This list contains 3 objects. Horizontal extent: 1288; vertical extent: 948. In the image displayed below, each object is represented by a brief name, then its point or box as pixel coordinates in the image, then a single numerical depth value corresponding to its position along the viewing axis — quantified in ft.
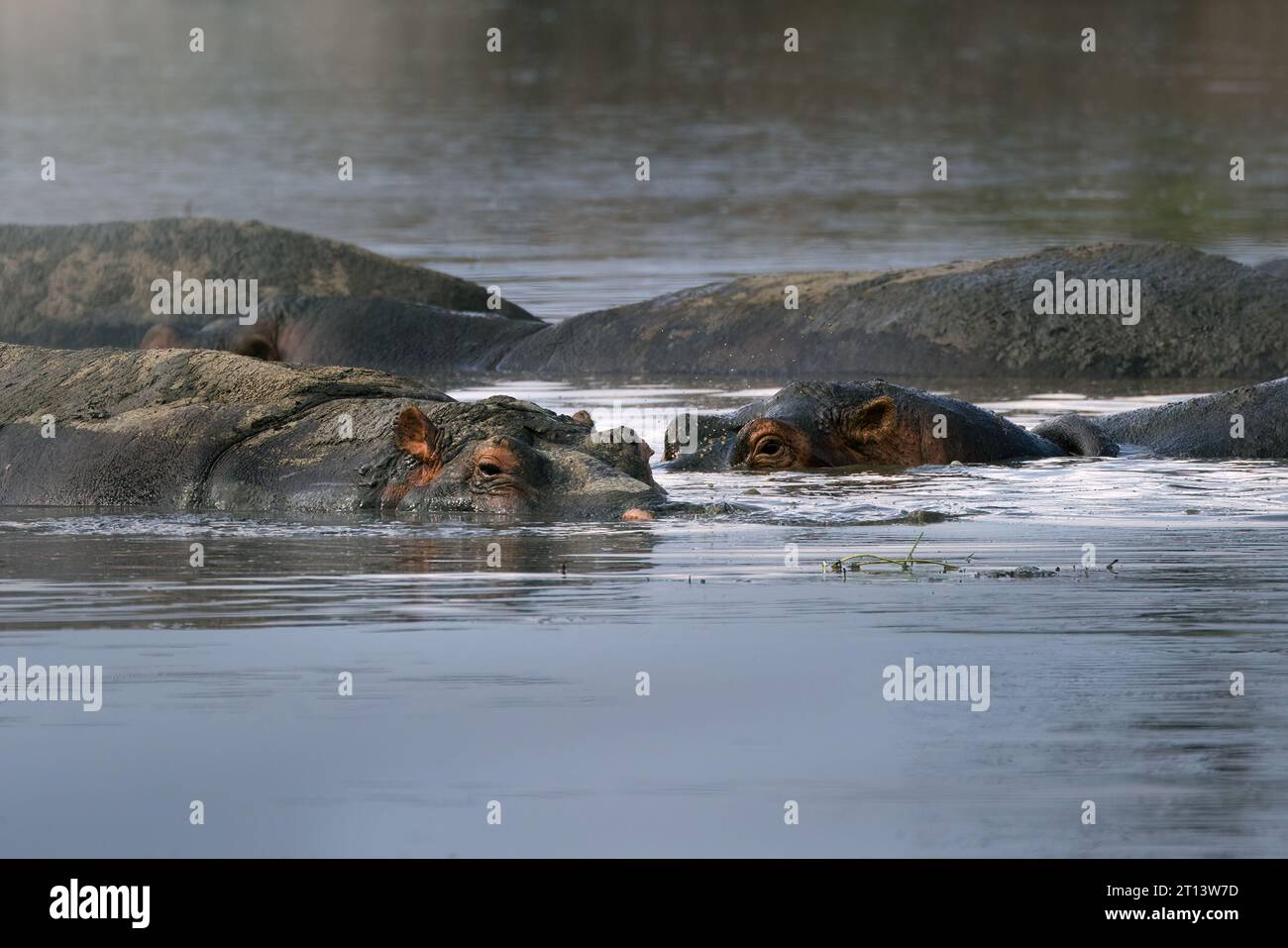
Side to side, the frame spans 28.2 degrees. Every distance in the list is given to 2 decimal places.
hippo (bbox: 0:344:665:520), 32.94
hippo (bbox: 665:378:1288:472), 40.55
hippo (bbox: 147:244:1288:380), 54.29
